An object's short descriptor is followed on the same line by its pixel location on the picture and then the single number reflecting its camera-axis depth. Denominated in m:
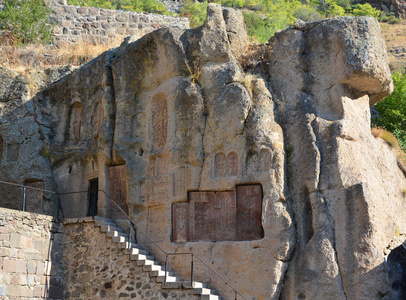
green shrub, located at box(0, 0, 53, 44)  25.98
